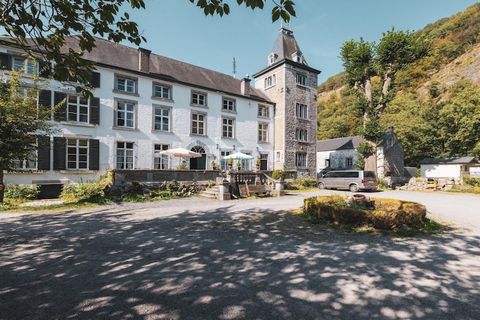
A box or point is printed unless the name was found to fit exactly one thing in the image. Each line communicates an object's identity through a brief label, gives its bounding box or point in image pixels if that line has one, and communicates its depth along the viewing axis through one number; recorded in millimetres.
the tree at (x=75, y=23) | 3957
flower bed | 8195
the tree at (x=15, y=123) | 11547
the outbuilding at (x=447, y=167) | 34094
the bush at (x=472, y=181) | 23219
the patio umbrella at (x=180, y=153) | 18562
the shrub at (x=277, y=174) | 22344
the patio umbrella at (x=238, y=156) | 20905
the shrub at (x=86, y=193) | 14008
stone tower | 28344
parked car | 21734
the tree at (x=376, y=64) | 25766
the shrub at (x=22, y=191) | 14547
